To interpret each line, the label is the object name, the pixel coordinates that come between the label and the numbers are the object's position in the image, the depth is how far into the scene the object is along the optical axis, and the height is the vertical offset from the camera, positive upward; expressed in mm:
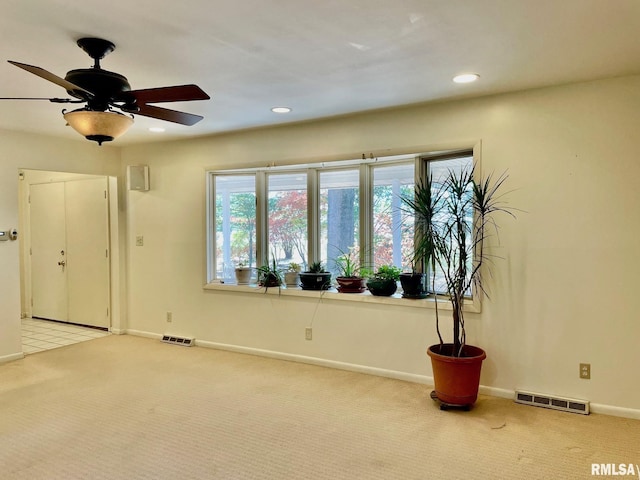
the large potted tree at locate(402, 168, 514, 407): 2963 -122
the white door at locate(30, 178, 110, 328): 5438 -161
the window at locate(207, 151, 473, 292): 3926 +239
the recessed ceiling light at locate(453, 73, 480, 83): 2809 +1047
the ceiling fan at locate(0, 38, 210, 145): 2123 +720
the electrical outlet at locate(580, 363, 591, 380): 2982 -964
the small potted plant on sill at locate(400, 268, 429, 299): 3625 -425
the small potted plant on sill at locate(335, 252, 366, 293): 3953 -376
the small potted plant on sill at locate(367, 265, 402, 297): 3750 -410
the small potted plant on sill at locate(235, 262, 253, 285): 4543 -403
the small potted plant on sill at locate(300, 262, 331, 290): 4105 -424
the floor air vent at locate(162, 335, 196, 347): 4699 -1141
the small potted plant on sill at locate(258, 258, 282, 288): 4344 -405
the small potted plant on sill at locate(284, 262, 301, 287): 4309 -399
